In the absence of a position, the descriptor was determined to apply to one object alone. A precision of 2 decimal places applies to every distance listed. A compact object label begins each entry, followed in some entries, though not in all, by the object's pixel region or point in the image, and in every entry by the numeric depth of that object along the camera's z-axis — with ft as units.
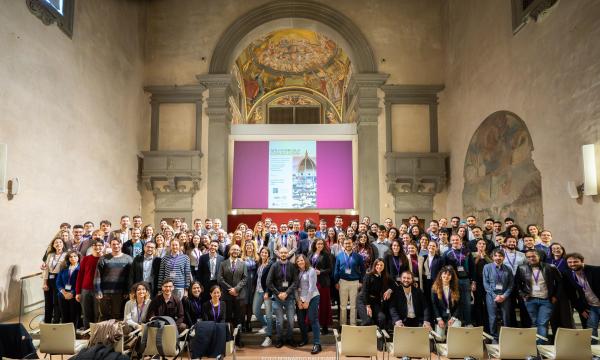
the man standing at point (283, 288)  20.79
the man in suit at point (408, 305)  19.62
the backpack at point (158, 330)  15.64
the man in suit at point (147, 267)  20.45
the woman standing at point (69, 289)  21.04
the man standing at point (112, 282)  20.10
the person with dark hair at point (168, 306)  17.74
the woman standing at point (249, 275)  22.45
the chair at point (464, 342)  15.67
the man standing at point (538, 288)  18.92
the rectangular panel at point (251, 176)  46.42
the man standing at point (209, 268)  21.78
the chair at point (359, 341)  15.87
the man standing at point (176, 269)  20.24
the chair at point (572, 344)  15.01
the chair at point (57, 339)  15.57
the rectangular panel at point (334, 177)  46.57
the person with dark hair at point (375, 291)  20.16
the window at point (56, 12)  27.55
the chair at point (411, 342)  15.62
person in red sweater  20.45
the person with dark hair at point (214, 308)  18.66
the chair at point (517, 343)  15.48
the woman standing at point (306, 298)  20.63
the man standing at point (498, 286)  19.51
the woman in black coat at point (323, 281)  22.59
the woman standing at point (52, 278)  21.44
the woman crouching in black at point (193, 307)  18.67
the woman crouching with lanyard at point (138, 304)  17.71
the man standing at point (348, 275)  21.74
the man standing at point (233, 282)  21.02
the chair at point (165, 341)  15.75
